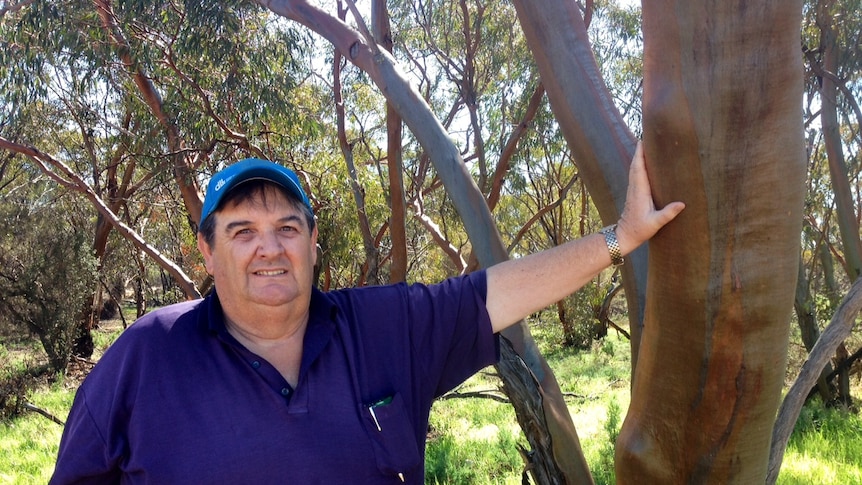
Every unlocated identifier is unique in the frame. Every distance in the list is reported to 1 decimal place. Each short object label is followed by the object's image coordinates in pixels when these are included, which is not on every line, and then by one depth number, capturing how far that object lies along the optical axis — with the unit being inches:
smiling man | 52.5
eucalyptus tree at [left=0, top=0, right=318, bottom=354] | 258.8
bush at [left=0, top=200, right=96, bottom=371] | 458.3
